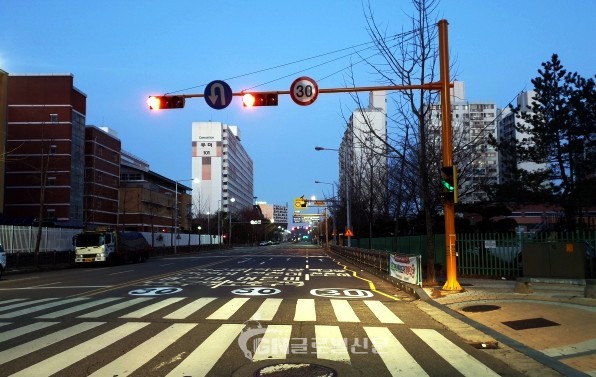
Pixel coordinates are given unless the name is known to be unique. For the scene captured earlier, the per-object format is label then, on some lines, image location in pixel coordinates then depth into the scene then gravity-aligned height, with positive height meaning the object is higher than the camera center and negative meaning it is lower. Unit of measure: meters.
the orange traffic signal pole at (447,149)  16.23 +2.52
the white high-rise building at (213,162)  176.88 +23.89
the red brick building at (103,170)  85.94 +10.80
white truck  37.69 -1.03
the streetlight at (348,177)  42.38 +4.67
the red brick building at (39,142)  74.19 +13.03
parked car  24.48 -1.22
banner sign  17.72 -1.35
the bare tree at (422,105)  18.39 +4.60
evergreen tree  25.41 +4.41
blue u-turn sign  14.98 +3.96
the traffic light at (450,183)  15.84 +1.45
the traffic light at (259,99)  15.25 +3.88
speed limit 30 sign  14.95 +4.03
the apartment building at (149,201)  100.44 +6.70
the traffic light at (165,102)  15.62 +3.90
